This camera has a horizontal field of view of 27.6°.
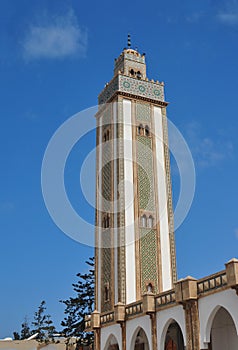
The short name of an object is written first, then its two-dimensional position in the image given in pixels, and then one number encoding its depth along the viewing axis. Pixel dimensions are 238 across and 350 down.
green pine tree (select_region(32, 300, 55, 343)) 34.24
